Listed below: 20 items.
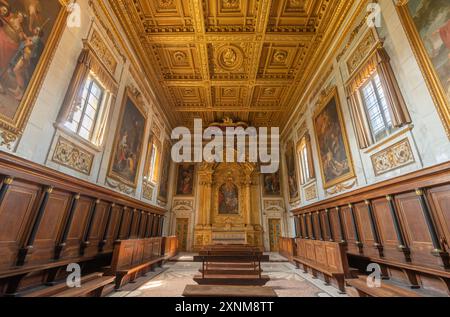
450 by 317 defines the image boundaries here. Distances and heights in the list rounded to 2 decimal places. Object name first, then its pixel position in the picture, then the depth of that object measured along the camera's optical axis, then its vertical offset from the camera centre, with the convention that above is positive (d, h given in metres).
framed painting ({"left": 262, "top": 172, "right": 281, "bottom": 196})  14.54 +3.35
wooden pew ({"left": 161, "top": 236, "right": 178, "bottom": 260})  8.89 -0.75
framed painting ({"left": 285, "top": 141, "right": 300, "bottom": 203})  11.64 +3.52
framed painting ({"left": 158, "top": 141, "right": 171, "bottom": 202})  12.00 +3.30
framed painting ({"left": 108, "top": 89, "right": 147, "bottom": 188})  6.82 +3.10
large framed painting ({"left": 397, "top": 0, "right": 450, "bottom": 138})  3.56 +3.49
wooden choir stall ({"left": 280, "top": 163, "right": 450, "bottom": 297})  3.55 -0.09
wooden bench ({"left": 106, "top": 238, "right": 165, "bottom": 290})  4.82 -0.86
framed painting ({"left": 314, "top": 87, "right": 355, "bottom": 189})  6.60 +3.16
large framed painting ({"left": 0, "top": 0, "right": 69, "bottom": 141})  3.32 +3.05
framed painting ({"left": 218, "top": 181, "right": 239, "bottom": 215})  14.01 +2.18
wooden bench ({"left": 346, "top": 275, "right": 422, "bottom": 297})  2.96 -0.86
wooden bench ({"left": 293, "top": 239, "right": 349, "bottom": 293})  4.74 -0.76
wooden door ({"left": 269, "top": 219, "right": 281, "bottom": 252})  13.30 -0.06
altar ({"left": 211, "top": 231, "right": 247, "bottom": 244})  12.84 -0.37
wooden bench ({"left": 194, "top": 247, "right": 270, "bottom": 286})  4.02 -0.88
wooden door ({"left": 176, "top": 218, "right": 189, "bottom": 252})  13.27 -0.11
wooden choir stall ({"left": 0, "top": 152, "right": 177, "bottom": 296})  3.38 -0.14
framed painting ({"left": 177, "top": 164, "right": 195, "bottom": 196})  14.49 +3.54
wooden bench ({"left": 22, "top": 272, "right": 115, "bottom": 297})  3.04 -0.95
